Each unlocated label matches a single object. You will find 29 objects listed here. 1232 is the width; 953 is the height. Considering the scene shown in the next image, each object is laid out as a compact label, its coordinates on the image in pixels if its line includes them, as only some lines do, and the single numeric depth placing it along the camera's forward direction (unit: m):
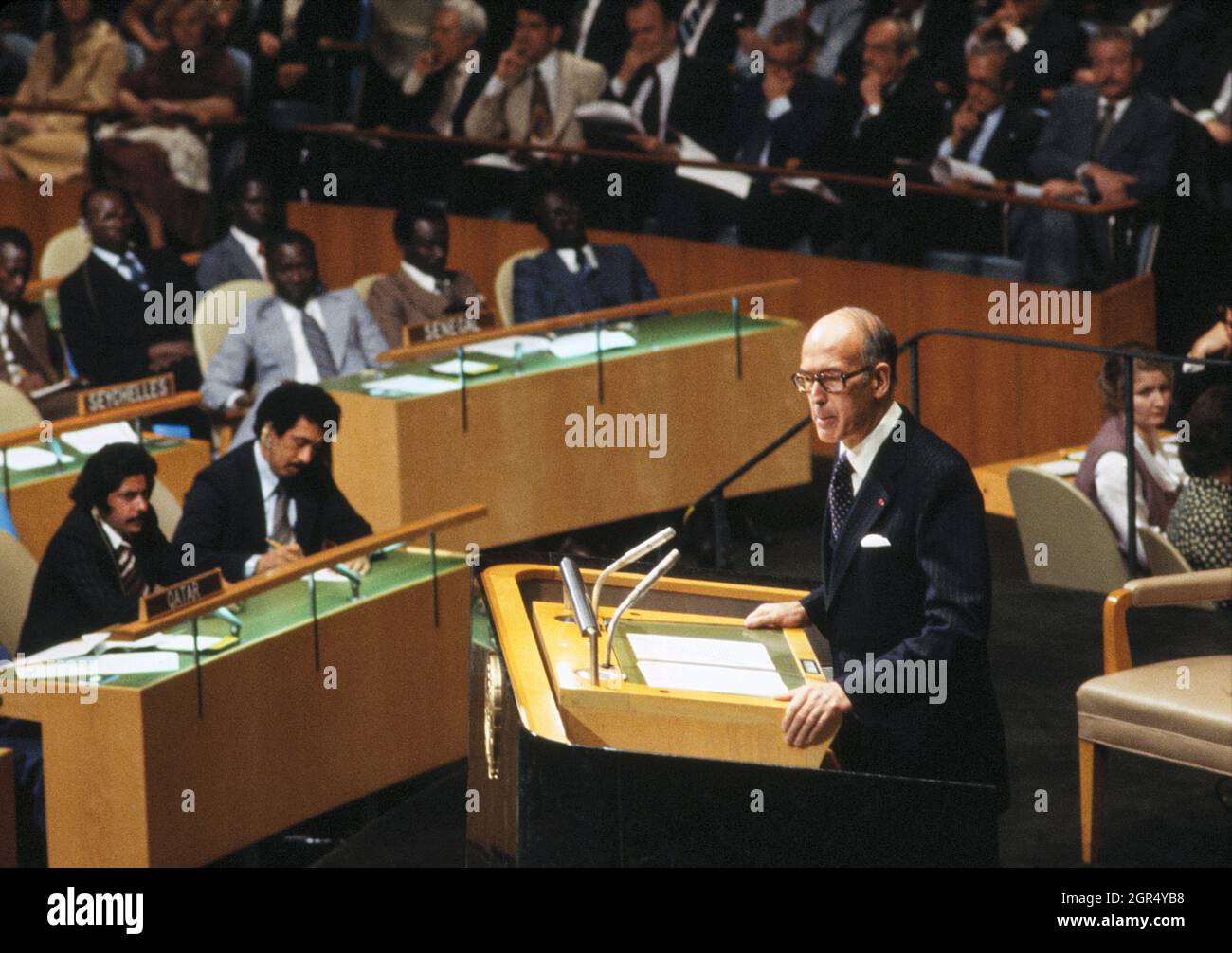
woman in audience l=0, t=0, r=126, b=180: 20.59
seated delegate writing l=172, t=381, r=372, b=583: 10.86
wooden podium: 5.19
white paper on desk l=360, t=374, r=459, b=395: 13.30
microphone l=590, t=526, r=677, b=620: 5.87
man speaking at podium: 5.76
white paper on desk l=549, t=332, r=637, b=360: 14.18
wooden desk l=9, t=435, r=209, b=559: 12.05
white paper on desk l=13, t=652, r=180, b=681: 9.14
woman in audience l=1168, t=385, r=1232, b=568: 10.70
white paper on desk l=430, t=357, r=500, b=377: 13.74
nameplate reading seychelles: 12.08
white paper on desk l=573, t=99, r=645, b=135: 17.16
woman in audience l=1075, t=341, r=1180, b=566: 11.81
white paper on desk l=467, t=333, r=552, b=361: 14.19
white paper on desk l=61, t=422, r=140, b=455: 12.66
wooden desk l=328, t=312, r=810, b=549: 13.11
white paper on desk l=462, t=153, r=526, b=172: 18.31
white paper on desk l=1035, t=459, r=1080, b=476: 12.54
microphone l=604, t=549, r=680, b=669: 5.64
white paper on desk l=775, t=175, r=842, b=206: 16.27
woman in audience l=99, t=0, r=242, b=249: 19.50
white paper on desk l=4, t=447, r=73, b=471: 12.32
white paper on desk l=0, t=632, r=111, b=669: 9.44
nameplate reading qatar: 8.98
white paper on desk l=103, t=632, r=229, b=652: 9.49
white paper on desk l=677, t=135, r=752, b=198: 16.73
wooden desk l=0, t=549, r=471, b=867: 9.05
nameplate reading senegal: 13.44
